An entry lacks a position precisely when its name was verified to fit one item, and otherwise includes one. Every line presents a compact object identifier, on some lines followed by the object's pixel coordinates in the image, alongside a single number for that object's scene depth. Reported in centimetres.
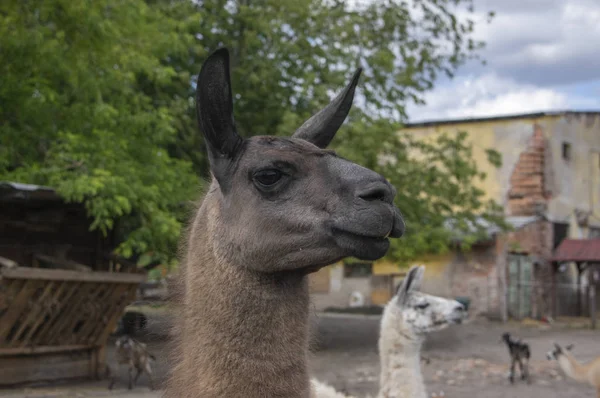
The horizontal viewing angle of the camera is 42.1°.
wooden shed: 971
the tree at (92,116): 998
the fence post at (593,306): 2469
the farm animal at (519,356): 1381
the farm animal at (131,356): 1044
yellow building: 2692
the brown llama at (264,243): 274
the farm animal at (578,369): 1072
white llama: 592
